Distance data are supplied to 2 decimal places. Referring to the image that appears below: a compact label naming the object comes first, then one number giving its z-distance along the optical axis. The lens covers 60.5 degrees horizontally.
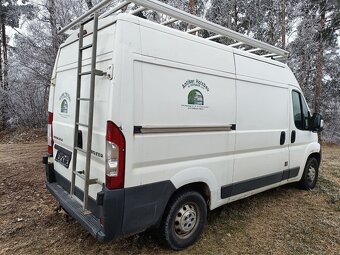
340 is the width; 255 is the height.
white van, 2.68
